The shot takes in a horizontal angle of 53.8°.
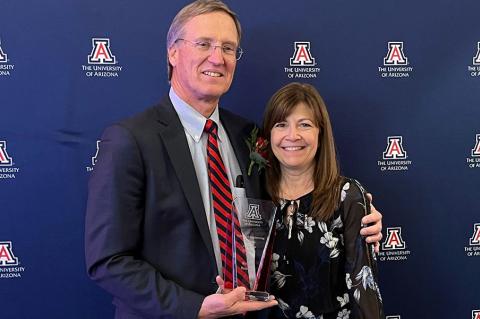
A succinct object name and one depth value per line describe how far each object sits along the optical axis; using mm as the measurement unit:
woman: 1750
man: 1521
